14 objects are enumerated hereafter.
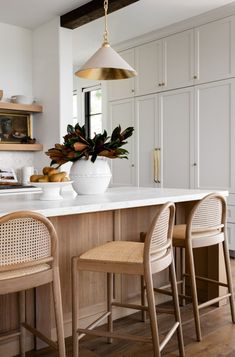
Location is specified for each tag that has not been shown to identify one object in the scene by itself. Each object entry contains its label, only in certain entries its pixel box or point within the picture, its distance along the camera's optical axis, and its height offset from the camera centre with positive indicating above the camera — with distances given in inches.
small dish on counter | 94.3 -5.5
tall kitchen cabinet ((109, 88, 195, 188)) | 199.2 +13.7
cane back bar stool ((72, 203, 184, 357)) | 74.2 -17.9
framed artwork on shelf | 194.1 +19.2
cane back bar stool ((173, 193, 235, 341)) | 96.0 -16.9
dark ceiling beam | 159.9 +63.4
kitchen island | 86.5 -16.9
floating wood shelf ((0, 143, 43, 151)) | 185.7 +9.2
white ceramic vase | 106.3 -2.6
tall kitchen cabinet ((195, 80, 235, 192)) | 180.9 +13.5
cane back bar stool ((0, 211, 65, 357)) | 64.7 -14.6
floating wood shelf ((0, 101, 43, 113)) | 185.8 +27.8
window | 272.8 +38.5
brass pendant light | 108.7 +27.8
